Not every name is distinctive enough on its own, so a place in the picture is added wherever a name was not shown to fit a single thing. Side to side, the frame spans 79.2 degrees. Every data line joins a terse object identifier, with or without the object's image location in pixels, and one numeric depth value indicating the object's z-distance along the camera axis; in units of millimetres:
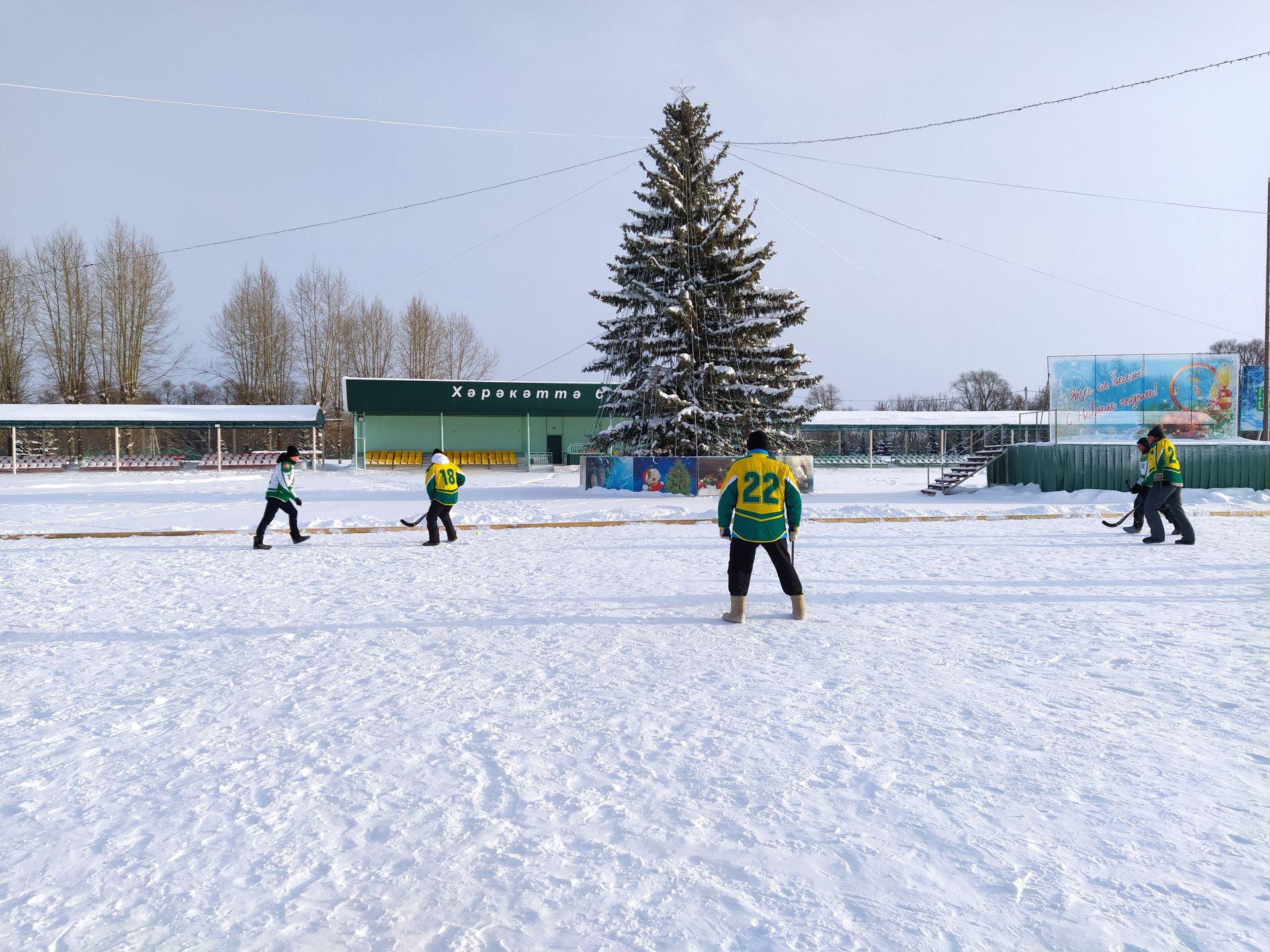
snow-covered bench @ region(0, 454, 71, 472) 40472
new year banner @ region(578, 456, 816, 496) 22000
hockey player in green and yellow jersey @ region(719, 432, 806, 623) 6633
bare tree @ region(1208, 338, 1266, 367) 72250
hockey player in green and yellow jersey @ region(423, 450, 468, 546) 12500
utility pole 22859
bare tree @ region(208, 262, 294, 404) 59281
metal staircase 23594
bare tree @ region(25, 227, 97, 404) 52750
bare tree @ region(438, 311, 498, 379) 66188
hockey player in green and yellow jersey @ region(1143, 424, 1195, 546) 11484
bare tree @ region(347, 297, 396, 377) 62938
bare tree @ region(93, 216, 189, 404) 53750
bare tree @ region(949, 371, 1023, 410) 85625
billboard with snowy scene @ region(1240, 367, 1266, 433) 25516
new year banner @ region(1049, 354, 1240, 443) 21906
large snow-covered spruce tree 22906
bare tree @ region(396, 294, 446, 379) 63688
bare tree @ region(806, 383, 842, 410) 91469
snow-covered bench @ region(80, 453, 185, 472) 40844
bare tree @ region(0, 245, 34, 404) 51750
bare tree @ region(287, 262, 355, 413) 61062
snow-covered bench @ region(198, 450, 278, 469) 41438
